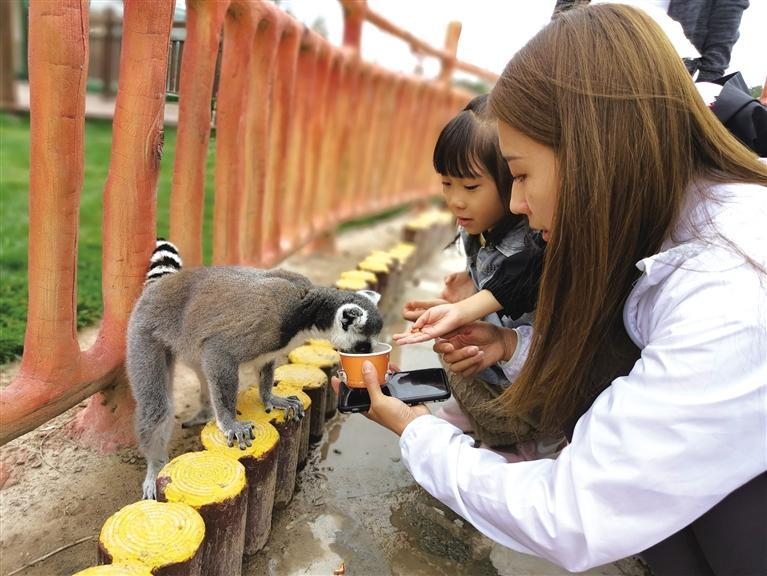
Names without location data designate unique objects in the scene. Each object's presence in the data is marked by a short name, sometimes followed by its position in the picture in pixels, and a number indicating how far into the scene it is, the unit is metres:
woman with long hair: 1.03
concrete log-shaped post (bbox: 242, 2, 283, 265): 2.70
